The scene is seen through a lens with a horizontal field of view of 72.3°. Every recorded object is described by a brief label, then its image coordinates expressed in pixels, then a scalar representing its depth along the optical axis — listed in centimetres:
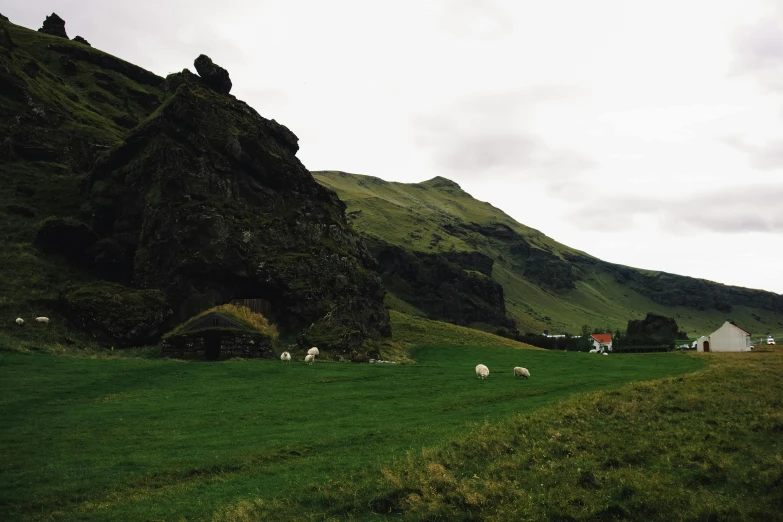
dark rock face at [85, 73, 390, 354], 6981
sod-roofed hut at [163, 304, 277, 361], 5509
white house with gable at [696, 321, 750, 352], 10050
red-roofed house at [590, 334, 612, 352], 16144
